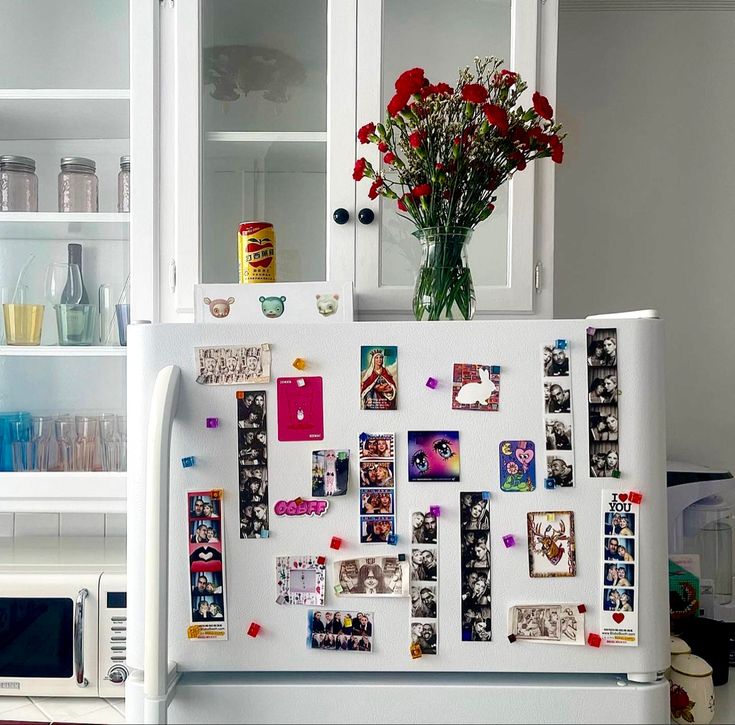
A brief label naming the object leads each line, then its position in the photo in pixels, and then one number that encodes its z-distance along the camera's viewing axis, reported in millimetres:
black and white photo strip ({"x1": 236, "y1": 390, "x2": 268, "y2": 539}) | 1066
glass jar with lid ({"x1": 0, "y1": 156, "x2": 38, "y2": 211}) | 1663
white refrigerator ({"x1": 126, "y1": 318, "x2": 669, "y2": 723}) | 1055
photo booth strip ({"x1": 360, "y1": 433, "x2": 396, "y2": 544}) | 1062
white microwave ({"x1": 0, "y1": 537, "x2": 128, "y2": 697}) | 1406
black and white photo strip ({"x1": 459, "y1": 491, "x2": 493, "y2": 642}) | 1056
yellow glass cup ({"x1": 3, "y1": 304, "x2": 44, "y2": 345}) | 1652
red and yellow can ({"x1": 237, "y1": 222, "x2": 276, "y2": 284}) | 1363
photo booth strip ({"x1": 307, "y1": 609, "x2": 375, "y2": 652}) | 1059
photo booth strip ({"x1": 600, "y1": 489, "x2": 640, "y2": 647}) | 1051
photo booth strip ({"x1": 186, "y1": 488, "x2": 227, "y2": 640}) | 1060
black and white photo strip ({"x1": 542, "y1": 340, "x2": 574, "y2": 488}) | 1057
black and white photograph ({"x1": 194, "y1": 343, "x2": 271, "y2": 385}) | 1077
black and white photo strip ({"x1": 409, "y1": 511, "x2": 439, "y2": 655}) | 1056
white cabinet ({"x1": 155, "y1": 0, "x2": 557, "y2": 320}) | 1458
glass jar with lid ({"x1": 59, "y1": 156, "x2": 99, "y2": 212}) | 1673
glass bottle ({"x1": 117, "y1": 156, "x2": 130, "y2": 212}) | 1657
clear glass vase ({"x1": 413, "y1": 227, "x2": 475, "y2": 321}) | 1257
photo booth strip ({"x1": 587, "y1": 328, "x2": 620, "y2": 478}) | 1056
